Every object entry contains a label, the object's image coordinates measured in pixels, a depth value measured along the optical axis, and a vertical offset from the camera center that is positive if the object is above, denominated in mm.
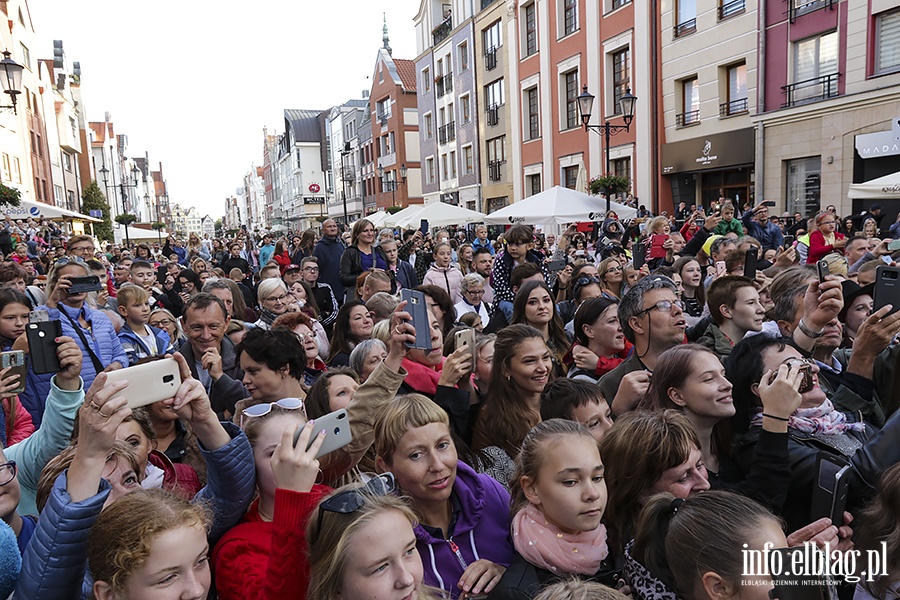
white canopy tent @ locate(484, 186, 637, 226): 12633 +291
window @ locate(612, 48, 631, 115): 22125 +5387
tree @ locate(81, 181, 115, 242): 43781 +3150
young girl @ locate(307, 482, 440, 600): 1908 -1024
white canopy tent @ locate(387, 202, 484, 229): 17766 +384
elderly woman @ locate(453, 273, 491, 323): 7344 -845
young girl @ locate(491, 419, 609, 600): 2240 -1142
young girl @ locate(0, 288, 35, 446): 3068 -649
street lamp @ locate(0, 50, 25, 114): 10688 +3119
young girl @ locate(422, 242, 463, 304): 7984 -609
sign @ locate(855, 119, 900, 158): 14047 +1489
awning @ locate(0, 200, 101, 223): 17828 +1293
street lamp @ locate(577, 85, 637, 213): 13617 +2625
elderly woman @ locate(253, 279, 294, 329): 5957 -616
